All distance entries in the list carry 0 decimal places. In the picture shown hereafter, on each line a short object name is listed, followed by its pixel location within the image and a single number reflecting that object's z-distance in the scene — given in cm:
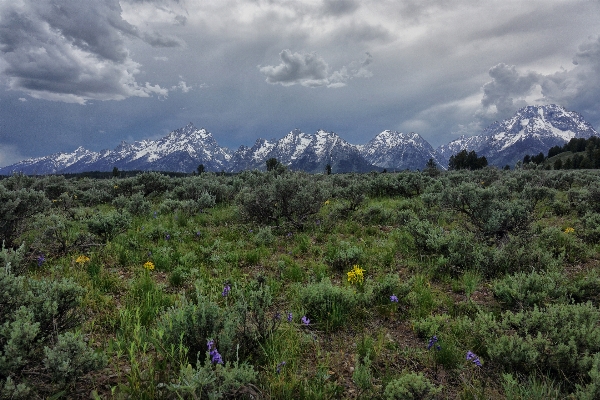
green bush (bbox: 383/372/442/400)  265
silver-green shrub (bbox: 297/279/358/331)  434
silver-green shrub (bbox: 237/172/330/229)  1009
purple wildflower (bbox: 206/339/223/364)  272
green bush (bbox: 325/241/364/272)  652
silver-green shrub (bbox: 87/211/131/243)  753
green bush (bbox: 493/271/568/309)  453
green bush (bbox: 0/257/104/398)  235
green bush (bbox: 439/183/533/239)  732
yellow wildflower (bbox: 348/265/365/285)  557
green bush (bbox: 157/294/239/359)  317
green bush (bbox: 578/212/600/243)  796
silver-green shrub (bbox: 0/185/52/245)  658
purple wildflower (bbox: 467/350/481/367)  308
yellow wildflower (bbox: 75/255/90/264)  574
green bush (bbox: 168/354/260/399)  236
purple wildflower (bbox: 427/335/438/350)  351
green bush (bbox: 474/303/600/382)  317
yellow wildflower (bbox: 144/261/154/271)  581
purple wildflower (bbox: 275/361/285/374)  302
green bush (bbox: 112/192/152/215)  1095
